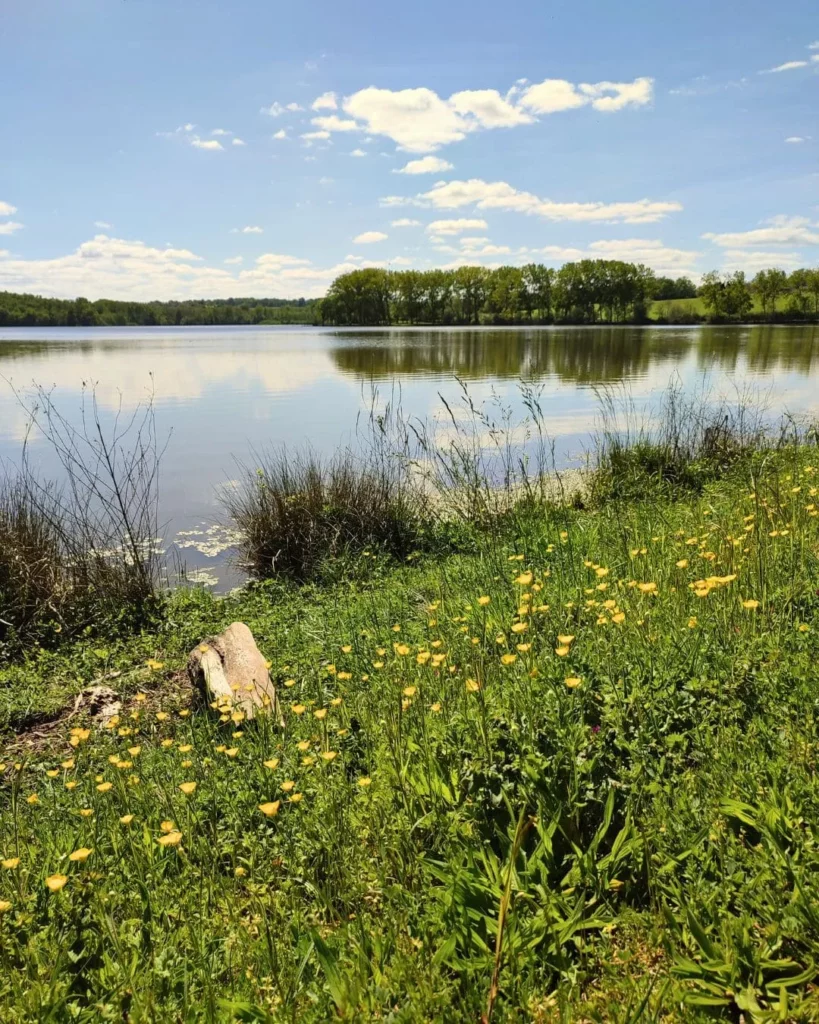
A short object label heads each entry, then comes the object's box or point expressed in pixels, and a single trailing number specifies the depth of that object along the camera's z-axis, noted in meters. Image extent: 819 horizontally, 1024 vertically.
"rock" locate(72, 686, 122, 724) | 4.62
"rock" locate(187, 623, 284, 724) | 3.95
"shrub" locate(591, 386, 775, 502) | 9.31
